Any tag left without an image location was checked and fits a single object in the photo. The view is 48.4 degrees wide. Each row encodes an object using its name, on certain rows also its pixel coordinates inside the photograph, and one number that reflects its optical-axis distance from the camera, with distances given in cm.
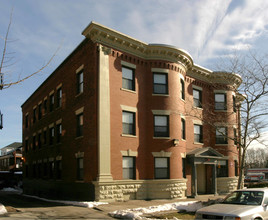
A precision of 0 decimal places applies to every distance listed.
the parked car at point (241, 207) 912
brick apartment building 1938
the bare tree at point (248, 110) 1669
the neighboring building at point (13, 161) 4575
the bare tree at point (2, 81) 802
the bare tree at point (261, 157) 10134
